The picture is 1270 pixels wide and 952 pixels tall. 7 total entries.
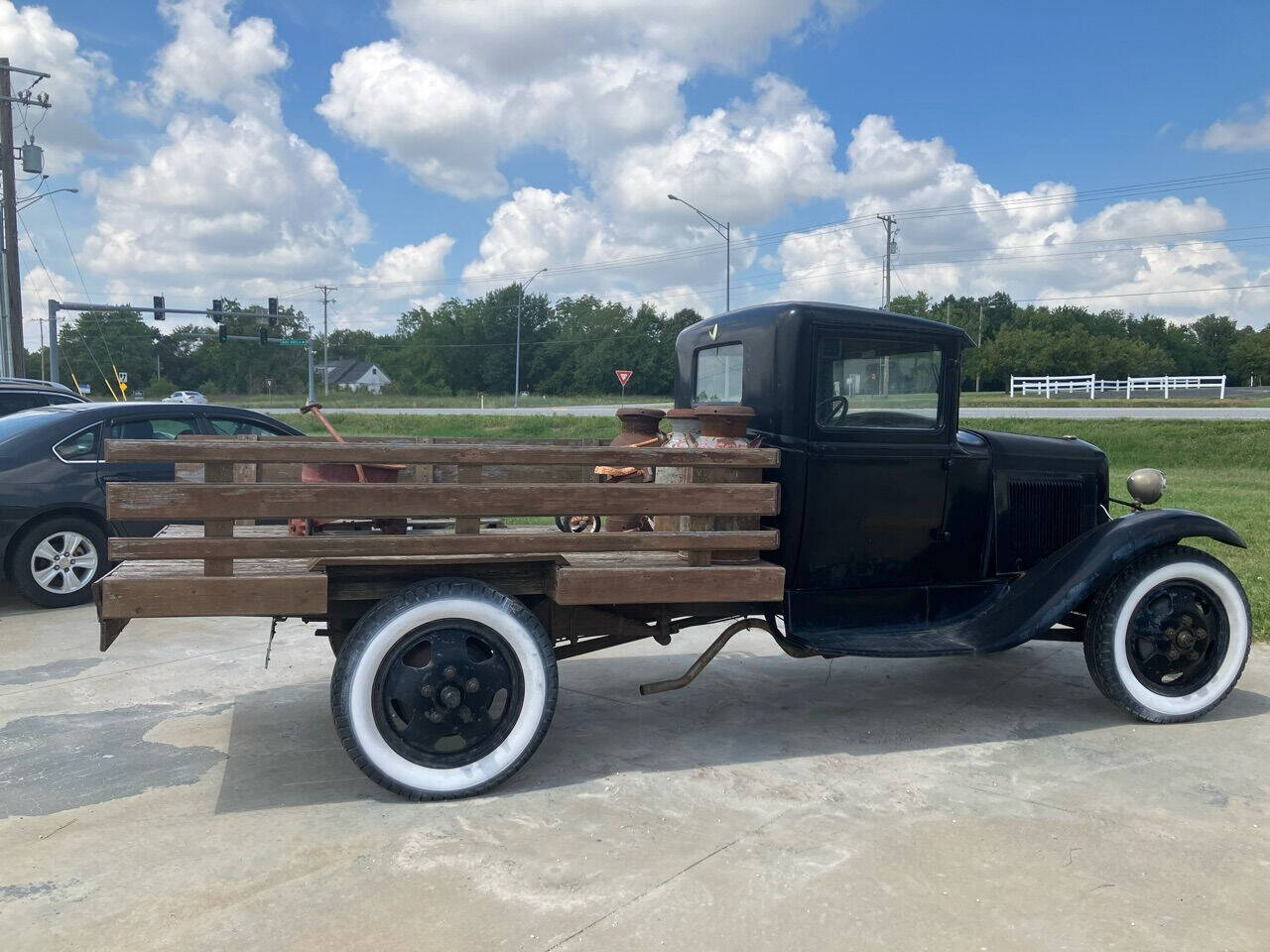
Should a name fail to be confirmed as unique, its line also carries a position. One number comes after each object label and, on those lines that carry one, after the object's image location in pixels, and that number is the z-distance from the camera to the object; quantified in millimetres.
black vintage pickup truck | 3443
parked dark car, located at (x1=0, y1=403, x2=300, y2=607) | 6438
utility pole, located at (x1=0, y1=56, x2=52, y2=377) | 24188
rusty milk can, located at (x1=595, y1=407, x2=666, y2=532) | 4414
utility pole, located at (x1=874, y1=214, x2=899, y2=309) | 45281
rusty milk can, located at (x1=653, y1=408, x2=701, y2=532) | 4176
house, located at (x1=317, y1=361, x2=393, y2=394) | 104625
